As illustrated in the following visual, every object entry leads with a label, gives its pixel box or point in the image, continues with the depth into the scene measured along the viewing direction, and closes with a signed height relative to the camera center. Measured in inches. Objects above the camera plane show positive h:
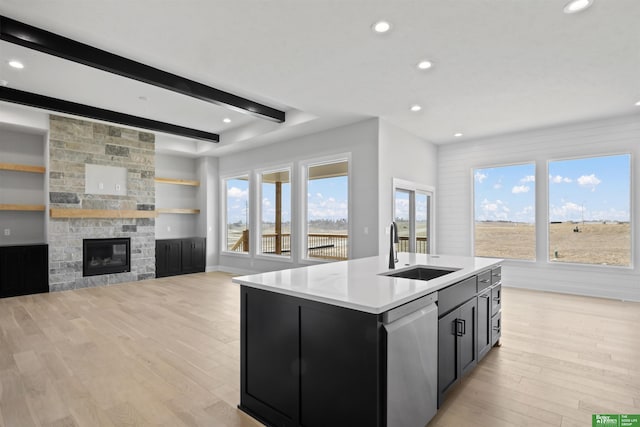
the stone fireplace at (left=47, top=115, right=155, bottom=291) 240.2 +13.2
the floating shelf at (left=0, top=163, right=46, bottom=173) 230.1 +35.3
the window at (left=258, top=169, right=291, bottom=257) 282.7 +3.6
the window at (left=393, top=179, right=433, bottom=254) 240.1 +1.5
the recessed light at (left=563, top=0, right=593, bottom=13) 100.4 +65.2
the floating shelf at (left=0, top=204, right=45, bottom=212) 229.8 +6.6
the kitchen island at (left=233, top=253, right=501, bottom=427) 64.4 -28.7
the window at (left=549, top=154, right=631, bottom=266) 215.0 +4.6
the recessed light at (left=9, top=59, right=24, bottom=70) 156.5 +73.4
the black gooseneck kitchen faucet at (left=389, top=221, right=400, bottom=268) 108.0 -12.9
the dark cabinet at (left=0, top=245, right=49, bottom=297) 220.2 -35.9
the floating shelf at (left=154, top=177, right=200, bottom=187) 314.7 +35.3
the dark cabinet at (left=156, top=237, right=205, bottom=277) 298.7 -36.5
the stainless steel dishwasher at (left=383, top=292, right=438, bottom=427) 64.9 -31.1
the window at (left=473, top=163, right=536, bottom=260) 248.4 +4.1
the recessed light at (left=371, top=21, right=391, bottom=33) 113.2 +66.2
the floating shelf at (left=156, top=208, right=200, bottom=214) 312.3 +6.2
